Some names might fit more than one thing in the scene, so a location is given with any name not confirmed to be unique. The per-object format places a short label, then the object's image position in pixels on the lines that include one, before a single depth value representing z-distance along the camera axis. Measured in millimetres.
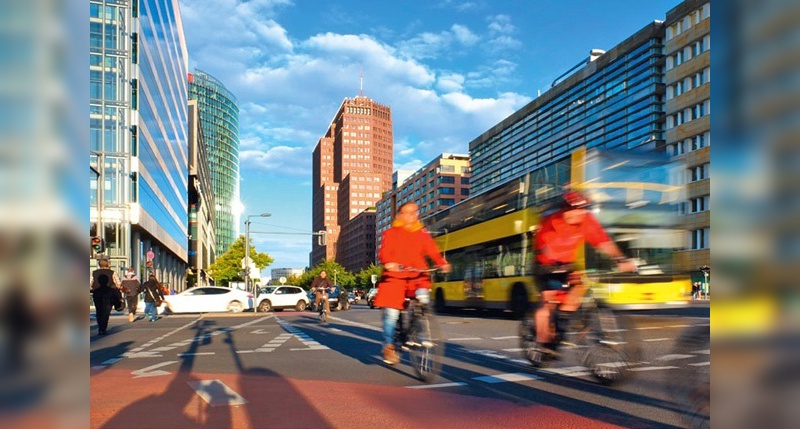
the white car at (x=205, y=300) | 30188
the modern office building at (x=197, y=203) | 98375
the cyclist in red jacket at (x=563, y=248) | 6371
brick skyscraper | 195500
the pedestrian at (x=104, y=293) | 15009
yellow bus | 15266
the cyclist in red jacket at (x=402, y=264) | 6969
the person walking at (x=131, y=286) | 21297
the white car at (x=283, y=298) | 34344
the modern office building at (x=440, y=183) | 134875
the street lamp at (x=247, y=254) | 38406
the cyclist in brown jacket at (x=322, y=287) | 20552
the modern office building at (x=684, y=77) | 57594
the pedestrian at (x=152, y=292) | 22781
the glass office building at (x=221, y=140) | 173250
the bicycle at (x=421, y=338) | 6703
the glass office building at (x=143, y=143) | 38062
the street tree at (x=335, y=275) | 140525
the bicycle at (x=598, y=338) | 5879
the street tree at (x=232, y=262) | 88688
